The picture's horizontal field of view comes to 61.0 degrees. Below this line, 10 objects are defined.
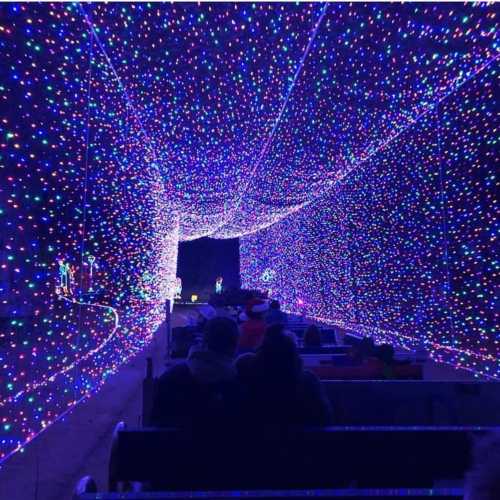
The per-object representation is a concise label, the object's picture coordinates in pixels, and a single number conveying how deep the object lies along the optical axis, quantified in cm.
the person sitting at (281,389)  192
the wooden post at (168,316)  615
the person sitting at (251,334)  436
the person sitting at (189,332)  530
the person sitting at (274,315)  520
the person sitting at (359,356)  400
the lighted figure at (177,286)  2027
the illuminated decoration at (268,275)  1779
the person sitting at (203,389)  183
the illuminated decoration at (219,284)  2288
